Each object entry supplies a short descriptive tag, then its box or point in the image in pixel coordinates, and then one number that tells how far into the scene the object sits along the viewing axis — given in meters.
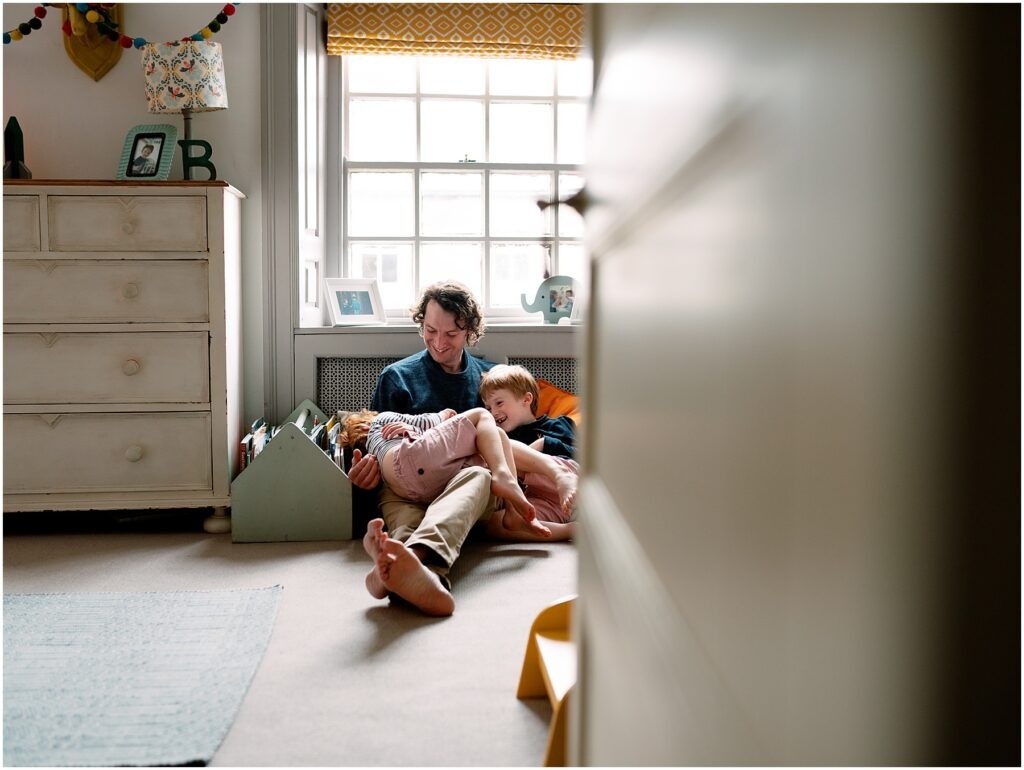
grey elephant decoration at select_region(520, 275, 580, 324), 3.73
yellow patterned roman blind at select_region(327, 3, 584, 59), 3.63
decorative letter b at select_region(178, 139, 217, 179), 3.21
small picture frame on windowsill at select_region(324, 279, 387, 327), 3.64
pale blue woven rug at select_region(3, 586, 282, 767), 1.50
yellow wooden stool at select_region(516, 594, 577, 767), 1.37
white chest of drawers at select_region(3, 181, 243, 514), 2.97
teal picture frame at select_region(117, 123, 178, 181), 3.20
